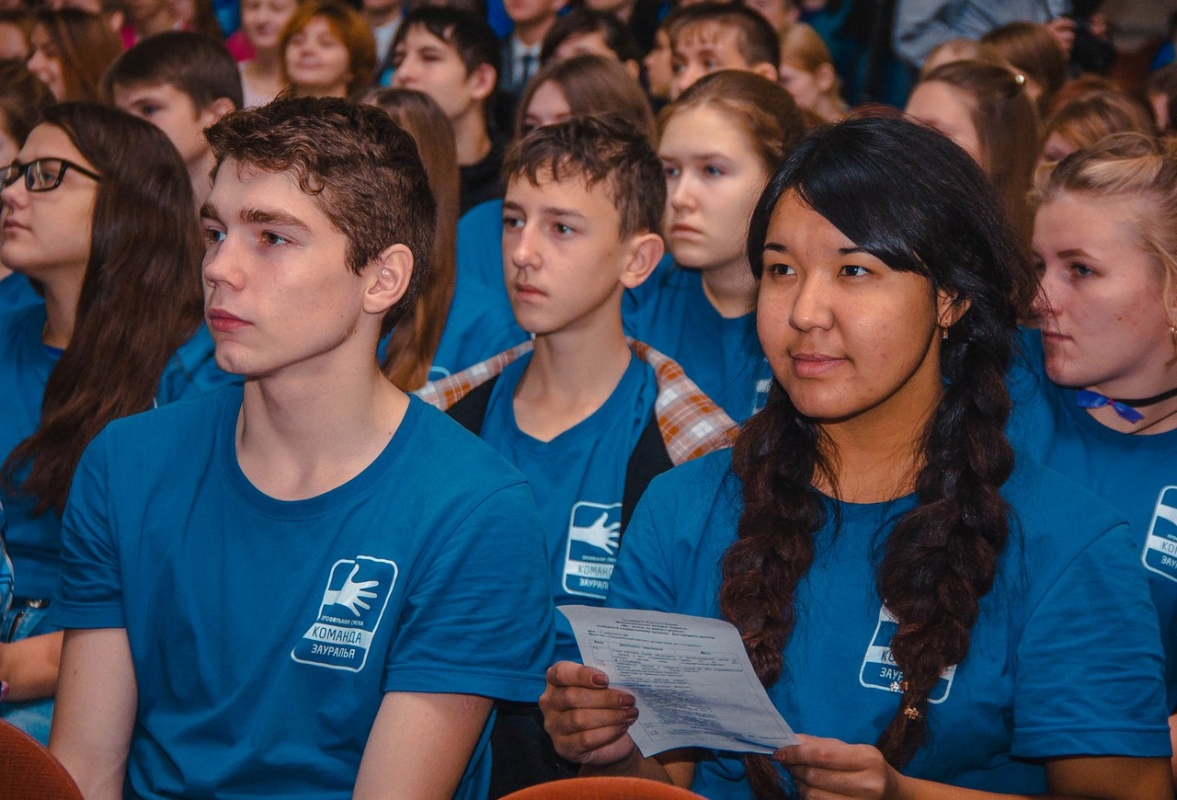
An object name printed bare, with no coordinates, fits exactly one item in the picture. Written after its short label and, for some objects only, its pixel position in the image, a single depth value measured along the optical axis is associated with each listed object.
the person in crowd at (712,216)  3.26
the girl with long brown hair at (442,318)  3.18
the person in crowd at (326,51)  5.35
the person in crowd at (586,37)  5.32
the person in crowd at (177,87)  4.38
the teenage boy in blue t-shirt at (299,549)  1.75
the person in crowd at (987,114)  3.89
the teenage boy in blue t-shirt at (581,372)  2.53
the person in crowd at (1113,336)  2.32
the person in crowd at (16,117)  3.86
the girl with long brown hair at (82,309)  2.66
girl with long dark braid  1.60
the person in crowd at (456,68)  5.07
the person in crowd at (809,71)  5.59
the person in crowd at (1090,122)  3.60
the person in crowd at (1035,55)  4.98
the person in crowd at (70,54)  5.41
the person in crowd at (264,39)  5.96
